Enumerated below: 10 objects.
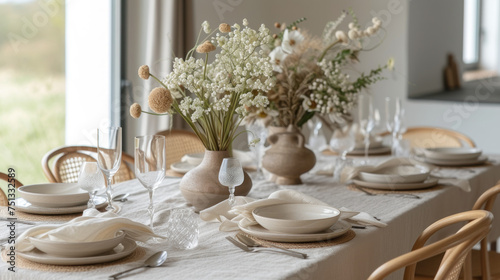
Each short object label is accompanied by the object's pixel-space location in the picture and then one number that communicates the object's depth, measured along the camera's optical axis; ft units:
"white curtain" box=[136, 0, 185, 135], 14.42
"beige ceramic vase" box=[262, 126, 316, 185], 8.35
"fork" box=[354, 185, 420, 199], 7.74
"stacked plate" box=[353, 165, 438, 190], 8.09
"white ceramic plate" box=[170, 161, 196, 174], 9.02
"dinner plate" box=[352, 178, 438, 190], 8.08
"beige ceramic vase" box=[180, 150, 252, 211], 6.81
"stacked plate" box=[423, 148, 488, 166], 9.81
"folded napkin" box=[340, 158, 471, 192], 8.45
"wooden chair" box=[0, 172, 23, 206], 7.44
